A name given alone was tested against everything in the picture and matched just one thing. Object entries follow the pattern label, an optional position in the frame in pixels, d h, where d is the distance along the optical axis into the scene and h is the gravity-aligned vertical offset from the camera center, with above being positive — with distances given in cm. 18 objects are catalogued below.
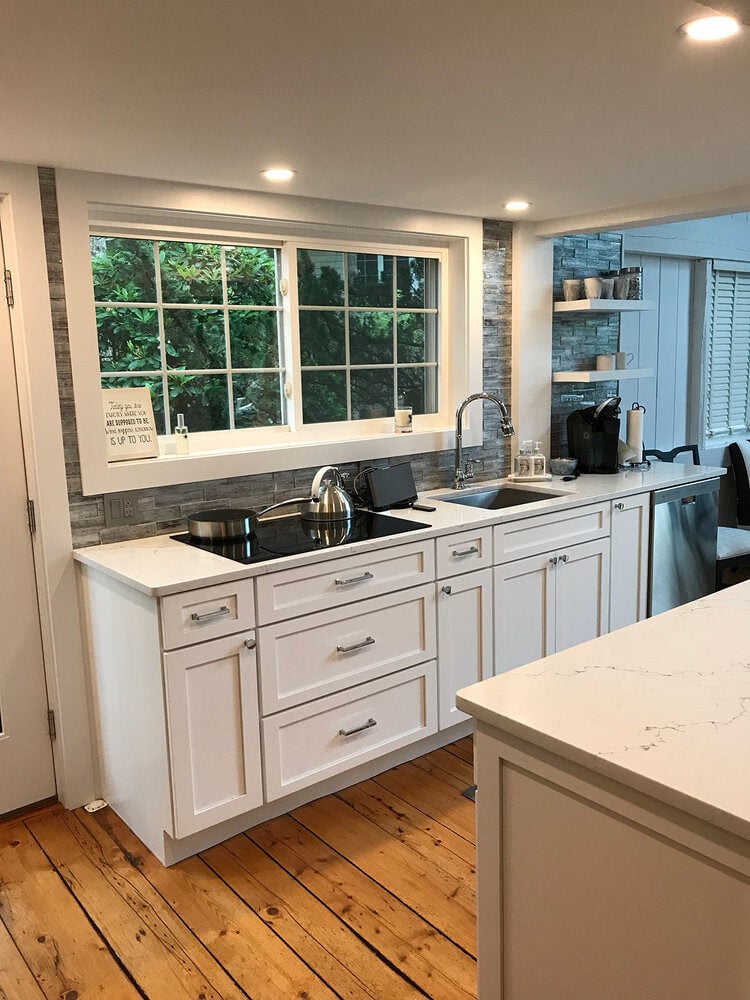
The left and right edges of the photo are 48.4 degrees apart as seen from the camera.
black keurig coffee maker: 412 -36
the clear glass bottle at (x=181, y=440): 307 -25
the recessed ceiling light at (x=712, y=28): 161 +64
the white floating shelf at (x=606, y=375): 407 -7
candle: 366 -23
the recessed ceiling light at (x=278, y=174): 273 +65
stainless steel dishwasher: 395 -89
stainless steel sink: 376 -61
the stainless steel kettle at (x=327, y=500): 311 -49
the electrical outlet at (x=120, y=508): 285 -45
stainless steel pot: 282 -52
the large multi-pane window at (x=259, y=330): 300 +16
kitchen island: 115 -69
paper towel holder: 433 -54
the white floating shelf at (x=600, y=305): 405 +27
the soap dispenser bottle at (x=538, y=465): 403 -49
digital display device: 333 -48
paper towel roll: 432 -36
